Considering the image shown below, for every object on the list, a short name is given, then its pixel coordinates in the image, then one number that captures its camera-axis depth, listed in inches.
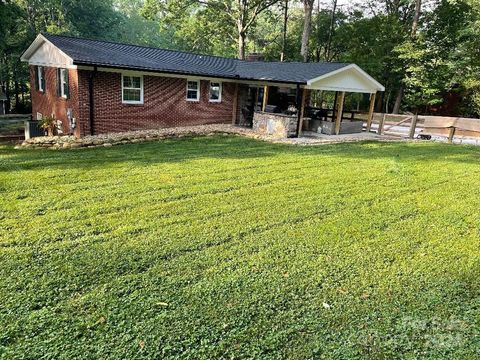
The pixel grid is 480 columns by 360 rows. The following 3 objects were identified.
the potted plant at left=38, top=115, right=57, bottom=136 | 526.0
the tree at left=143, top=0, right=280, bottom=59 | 1027.3
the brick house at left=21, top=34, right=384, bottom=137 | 482.0
